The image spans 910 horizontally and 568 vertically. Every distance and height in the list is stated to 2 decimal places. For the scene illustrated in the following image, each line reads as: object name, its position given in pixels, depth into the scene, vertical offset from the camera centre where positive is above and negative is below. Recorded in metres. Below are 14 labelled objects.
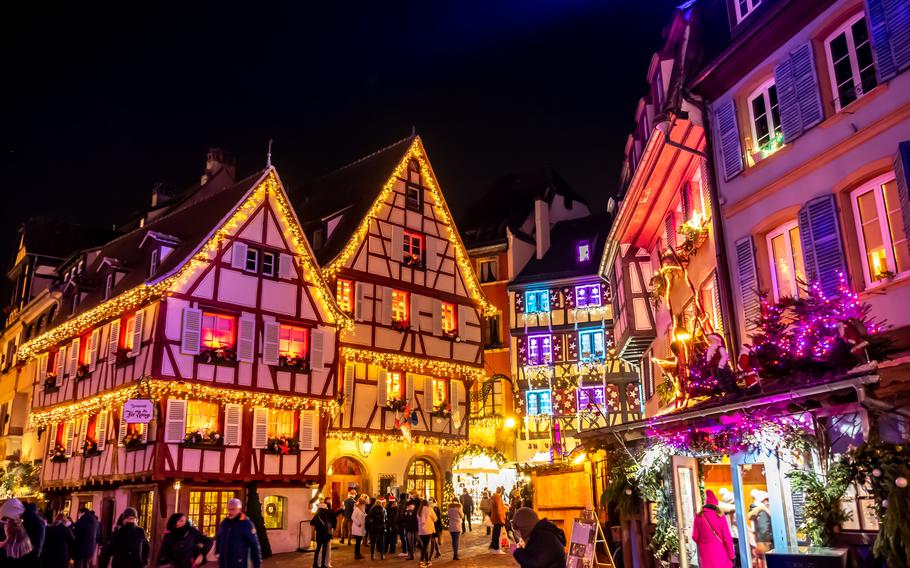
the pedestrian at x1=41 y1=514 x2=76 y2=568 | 8.78 -0.57
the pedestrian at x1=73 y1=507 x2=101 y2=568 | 14.82 -0.78
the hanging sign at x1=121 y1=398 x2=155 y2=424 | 20.89 +2.21
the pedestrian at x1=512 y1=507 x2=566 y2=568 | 6.98 -0.50
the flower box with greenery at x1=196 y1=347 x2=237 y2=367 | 22.83 +3.94
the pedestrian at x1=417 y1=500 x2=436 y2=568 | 17.69 -0.84
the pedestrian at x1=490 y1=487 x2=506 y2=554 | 19.27 -0.65
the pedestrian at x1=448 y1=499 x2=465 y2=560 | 18.67 -0.76
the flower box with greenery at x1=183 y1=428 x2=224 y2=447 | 22.05 +1.55
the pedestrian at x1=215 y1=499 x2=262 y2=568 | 10.21 -0.63
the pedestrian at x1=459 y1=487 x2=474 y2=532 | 24.28 -0.49
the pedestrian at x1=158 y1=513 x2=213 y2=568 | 9.40 -0.60
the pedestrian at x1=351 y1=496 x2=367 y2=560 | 21.45 -0.82
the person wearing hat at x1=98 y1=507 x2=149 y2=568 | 10.31 -0.64
